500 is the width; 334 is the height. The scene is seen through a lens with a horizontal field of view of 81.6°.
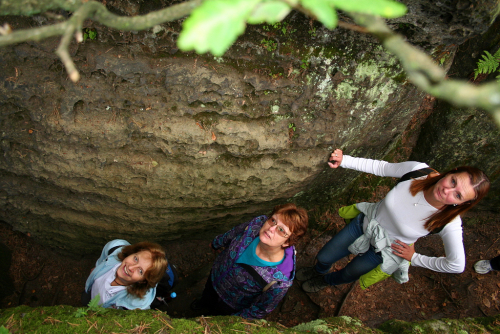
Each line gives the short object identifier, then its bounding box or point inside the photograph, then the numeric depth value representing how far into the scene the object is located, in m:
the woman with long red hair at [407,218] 2.83
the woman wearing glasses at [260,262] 3.14
